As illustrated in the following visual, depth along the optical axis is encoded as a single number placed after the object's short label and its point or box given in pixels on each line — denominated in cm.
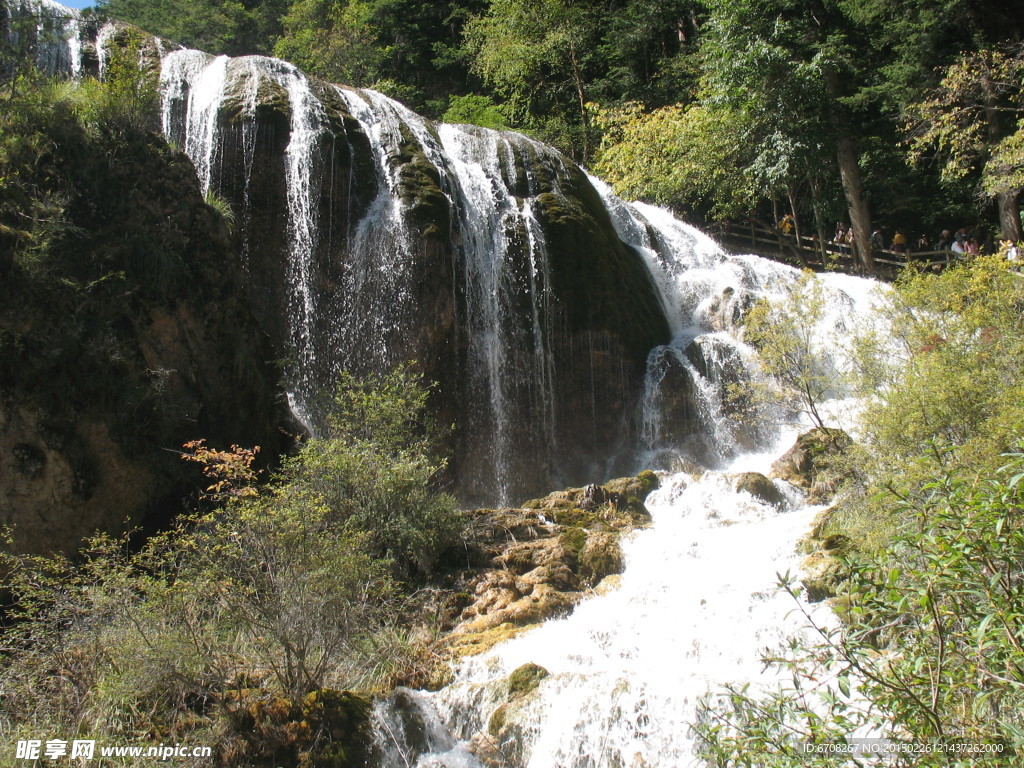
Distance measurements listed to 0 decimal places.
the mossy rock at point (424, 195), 1320
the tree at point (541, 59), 2592
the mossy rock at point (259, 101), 1314
